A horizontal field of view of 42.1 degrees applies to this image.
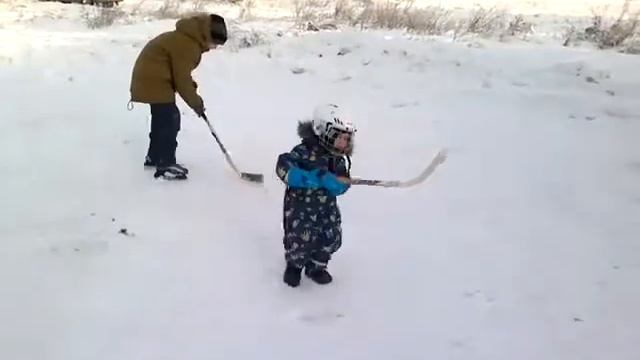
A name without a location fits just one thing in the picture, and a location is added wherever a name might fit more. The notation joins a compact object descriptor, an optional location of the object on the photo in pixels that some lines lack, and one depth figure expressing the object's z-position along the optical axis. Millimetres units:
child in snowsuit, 4027
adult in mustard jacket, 5742
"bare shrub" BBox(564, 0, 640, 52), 10242
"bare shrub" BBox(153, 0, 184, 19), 12273
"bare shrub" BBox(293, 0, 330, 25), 11872
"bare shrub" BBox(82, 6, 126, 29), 11422
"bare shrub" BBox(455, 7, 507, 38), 11148
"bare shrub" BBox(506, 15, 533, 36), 11188
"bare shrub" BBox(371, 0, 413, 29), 11352
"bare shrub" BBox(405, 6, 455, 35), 11180
